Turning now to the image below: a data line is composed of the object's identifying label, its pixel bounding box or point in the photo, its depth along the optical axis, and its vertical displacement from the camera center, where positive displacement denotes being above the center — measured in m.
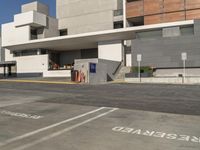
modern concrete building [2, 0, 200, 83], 19.90 +5.18
